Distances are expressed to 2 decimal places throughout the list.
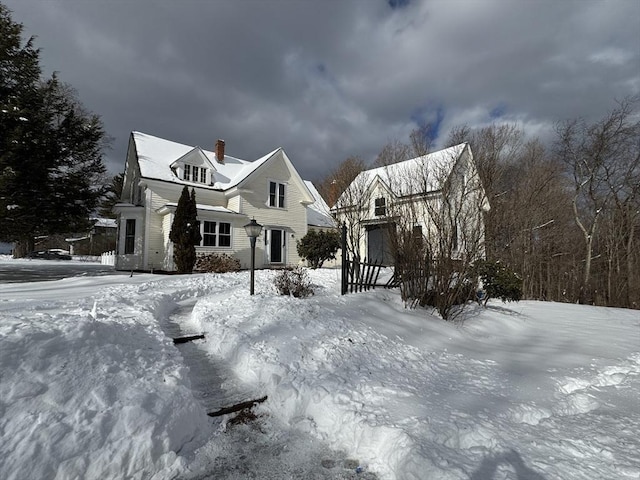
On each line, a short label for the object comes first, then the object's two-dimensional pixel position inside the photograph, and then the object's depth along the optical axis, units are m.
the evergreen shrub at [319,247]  17.25
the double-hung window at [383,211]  9.46
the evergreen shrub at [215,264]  15.37
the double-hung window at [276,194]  20.00
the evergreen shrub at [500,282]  10.02
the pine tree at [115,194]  32.53
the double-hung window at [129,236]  16.70
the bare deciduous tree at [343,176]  17.83
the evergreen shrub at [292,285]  7.97
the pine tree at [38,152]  12.14
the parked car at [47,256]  34.58
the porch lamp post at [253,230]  8.72
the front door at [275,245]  19.20
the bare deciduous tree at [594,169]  16.42
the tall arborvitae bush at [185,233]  14.75
